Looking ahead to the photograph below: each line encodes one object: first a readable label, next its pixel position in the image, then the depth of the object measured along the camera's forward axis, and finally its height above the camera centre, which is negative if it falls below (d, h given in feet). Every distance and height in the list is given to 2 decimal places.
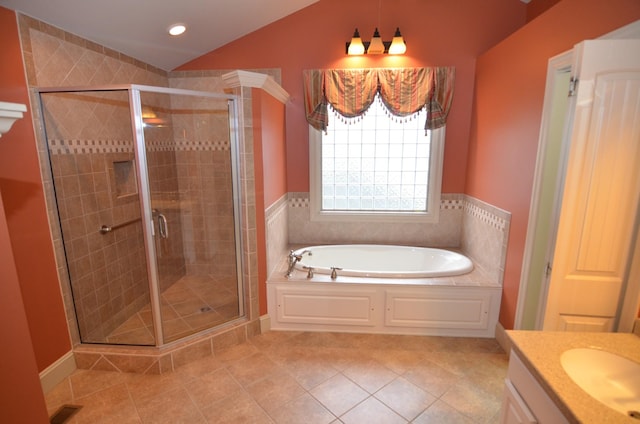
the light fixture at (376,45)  10.19 +3.69
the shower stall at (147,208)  7.60 -1.36
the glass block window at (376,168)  11.80 -0.28
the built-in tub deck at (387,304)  9.14 -4.12
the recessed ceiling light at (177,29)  9.08 +3.76
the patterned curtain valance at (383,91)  10.78 +2.36
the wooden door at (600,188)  5.14 -0.46
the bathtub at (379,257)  11.32 -3.49
